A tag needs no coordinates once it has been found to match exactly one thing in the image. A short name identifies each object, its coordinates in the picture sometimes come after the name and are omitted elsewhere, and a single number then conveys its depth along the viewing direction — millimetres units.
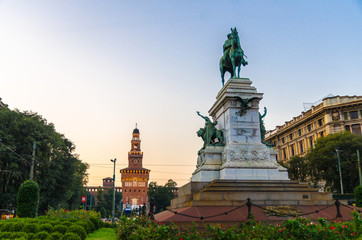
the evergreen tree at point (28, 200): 18734
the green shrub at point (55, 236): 10122
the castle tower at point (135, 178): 105625
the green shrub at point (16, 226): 11742
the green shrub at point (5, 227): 11850
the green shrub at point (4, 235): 10016
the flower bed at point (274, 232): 7785
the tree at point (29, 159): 30547
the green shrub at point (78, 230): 11539
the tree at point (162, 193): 86956
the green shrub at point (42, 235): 10251
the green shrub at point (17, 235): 9907
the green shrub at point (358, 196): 17916
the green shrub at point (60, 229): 11492
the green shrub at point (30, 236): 10348
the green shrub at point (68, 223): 12952
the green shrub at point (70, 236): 10117
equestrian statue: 17031
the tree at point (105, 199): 109500
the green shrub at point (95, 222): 17734
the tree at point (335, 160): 38009
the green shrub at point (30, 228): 11555
